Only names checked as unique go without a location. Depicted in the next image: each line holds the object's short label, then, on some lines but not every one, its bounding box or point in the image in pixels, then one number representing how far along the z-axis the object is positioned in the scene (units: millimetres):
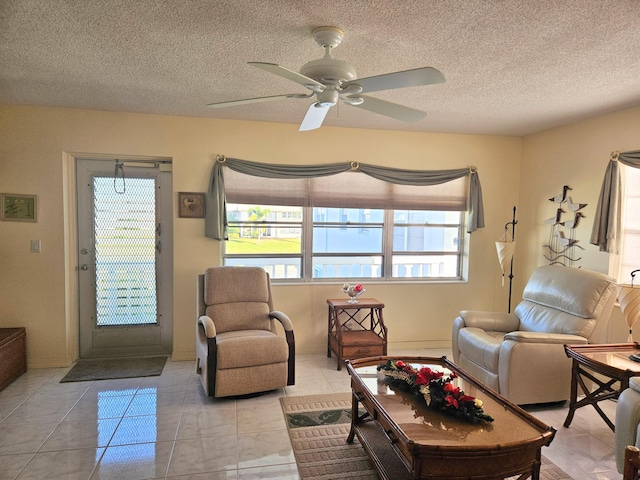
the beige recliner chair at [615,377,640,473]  2062
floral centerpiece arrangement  1903
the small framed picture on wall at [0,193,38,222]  3533
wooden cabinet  3183
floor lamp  4148
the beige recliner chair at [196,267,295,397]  2986
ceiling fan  1827
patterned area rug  2193
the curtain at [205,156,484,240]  3896
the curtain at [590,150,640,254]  3279
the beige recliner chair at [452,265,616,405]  2852
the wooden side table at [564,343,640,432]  2391
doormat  3477
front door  3887
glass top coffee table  1658
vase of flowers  3920
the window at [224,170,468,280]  4137
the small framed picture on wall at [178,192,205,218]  3906
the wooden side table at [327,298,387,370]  3725
